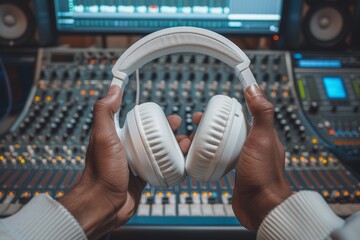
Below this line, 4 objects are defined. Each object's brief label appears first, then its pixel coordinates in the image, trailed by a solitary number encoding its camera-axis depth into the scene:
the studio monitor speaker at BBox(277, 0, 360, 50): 1.17
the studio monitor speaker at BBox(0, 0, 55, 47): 1.15
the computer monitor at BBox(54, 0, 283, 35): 1.14
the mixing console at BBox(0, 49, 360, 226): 0.73
